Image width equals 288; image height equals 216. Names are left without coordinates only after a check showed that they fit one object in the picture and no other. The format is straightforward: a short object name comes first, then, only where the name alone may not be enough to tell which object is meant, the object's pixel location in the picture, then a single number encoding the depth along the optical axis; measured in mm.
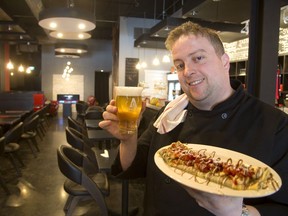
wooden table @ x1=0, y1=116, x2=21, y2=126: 5782
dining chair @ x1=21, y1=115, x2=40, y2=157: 6172
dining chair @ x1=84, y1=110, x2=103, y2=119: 6789
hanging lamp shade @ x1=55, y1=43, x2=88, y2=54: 12930
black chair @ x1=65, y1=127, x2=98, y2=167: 3871
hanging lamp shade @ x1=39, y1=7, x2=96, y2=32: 4395
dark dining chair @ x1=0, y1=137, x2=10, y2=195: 4038
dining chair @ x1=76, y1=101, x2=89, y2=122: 10248
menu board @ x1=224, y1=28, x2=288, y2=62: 6242
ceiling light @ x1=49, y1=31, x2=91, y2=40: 6248
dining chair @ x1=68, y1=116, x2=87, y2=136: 5366
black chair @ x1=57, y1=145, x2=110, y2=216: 2643
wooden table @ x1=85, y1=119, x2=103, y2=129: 5445
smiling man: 1122
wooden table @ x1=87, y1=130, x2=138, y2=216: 2847
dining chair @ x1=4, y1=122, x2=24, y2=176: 4763
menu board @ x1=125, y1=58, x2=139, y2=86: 10898
